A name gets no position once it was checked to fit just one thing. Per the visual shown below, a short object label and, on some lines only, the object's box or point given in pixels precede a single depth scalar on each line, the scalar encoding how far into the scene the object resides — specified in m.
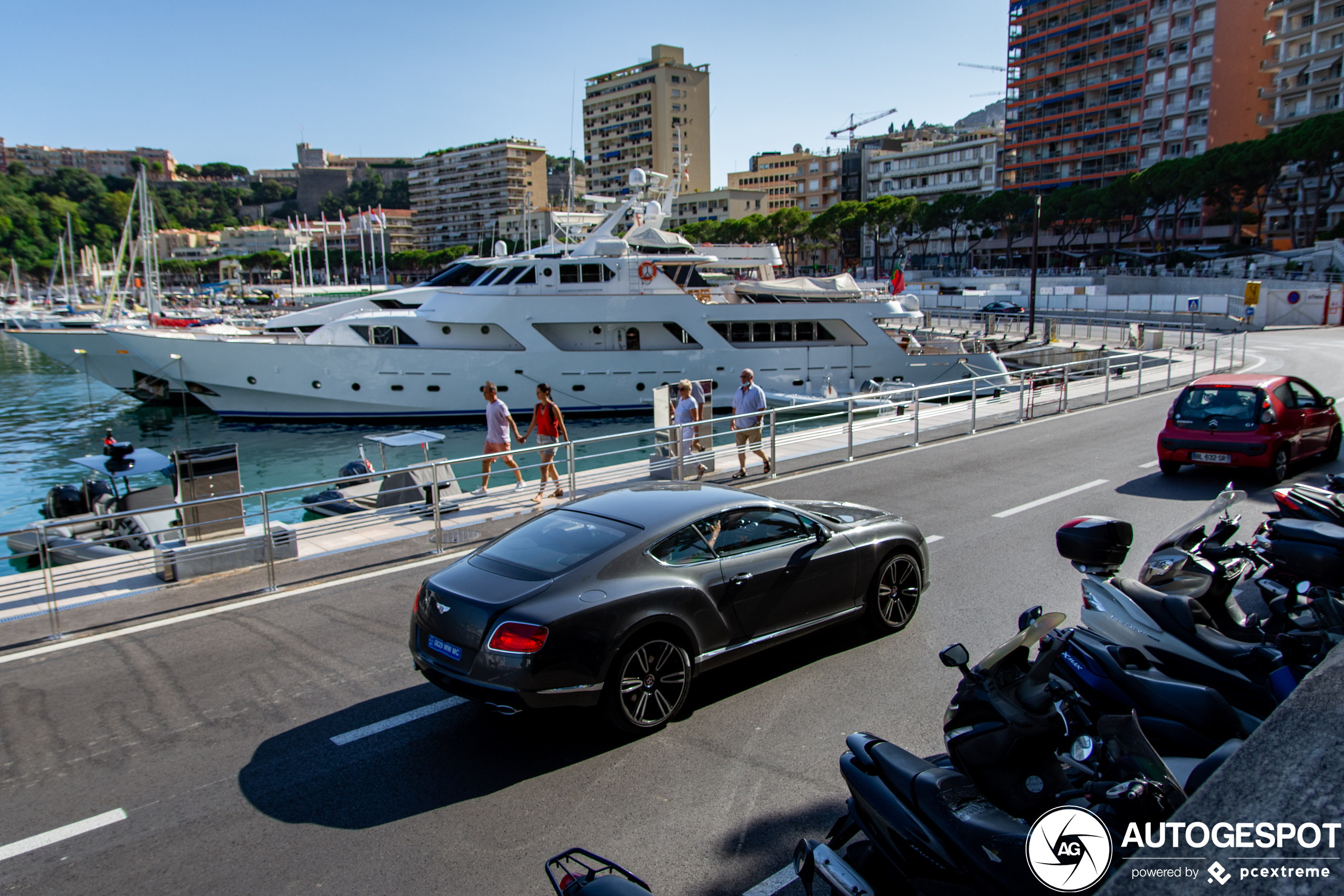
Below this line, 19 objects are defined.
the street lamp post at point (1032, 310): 34.59
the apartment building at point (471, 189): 161.75
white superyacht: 25.84
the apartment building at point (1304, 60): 68.31
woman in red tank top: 12.17
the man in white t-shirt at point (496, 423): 12.70
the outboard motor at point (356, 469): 16.00
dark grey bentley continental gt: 4.70
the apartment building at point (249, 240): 170.50
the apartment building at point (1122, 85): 78.75
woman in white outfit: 12.44
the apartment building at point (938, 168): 105.38
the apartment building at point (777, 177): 126.25
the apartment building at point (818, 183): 121.88
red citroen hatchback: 11.17
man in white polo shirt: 12.75
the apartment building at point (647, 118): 129.25
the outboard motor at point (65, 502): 14.27
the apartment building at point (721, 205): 118.12
